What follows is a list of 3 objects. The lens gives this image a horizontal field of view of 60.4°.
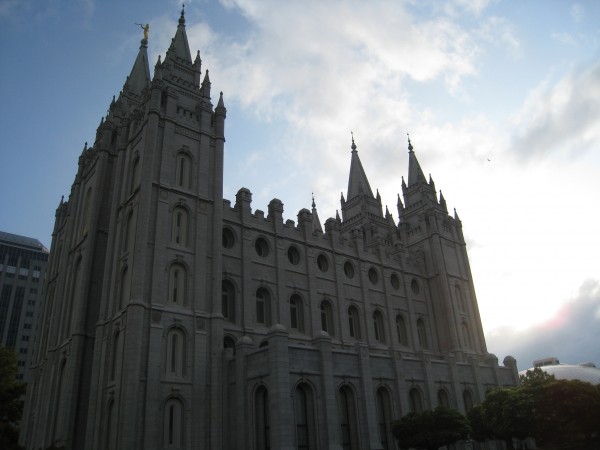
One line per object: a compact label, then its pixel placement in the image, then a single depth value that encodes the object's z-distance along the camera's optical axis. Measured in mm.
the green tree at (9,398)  23953
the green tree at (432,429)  27359
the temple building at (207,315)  27188
